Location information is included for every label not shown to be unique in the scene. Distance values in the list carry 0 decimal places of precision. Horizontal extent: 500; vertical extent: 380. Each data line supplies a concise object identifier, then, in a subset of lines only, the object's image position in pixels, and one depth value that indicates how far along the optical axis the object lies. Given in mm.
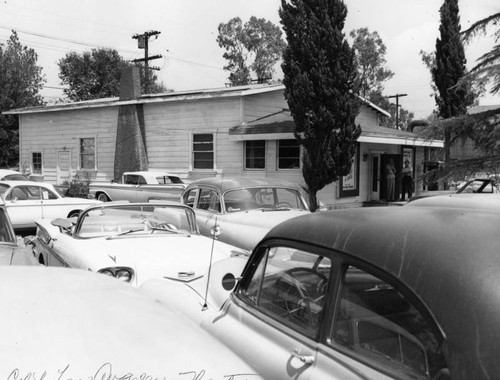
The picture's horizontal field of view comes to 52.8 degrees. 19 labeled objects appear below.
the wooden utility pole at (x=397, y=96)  57147
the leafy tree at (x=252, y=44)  47281
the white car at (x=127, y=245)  5027
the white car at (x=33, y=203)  11703
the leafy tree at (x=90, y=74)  50562
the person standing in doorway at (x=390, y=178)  18956
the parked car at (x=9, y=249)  4941
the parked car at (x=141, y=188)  15711
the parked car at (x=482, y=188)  8895
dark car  1746
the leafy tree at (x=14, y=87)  34062
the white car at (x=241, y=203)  7745
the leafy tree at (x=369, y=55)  46000
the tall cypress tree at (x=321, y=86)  14336
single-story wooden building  17400
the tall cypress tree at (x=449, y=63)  22453
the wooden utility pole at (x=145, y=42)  33812
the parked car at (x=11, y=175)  18064
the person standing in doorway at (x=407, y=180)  19938
